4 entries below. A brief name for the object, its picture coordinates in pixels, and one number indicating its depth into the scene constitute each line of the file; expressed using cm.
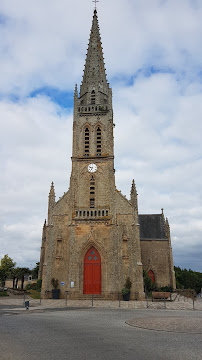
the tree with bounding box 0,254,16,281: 3903
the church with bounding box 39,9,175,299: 2711
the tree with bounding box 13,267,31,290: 4280
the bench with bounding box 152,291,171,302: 2341
